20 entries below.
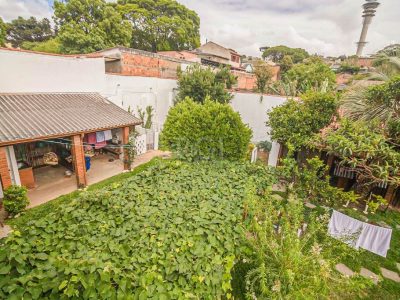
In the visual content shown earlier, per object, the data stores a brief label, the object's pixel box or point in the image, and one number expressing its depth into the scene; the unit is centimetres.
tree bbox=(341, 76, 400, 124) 831
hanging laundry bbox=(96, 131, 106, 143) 1214
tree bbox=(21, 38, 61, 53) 3110
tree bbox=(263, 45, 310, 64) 6091
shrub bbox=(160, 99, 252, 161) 882
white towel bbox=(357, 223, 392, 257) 690
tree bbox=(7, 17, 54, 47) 4294
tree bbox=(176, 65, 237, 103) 1769
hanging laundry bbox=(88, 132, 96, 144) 1186
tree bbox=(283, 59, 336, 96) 2716
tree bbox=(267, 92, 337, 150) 1051
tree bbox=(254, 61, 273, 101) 2361
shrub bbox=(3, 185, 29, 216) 834
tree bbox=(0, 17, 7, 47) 3271
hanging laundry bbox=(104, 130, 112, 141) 1248
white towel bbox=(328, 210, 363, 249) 725
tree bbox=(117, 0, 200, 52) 3822
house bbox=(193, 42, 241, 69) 3472
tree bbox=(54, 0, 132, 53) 2834
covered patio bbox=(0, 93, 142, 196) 915
